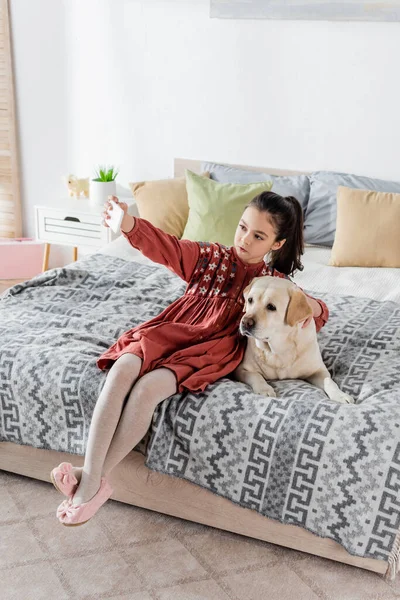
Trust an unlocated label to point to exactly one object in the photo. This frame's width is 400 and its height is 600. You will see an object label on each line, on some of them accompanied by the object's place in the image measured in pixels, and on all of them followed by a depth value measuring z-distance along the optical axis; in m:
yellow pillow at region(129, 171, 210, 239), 3.45
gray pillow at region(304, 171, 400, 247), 3.39
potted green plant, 3.77
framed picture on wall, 3.31
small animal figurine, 3.89
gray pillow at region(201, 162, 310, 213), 3.47
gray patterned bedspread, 1.83
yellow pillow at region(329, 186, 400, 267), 3.15
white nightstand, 3.69
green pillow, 3.24
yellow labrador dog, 2.01
